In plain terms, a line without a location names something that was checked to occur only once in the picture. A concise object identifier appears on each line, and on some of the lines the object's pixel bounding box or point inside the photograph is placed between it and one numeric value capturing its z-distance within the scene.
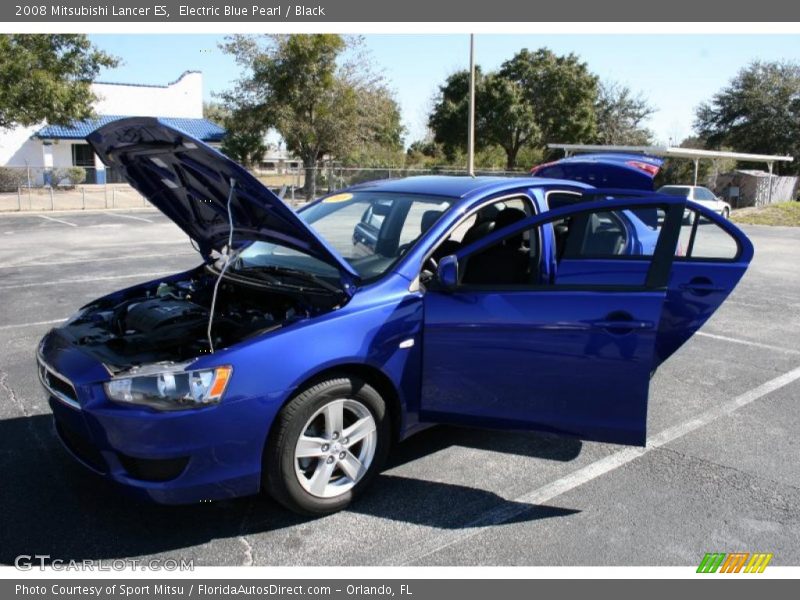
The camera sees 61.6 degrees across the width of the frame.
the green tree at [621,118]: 46.00
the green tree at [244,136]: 32.38
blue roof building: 36.72
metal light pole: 20.89
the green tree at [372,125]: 32.75
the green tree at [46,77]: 21.94
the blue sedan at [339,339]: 3.00
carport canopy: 20.30
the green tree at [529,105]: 41.28
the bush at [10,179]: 31.77
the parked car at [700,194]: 21.64
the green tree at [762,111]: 41.72
